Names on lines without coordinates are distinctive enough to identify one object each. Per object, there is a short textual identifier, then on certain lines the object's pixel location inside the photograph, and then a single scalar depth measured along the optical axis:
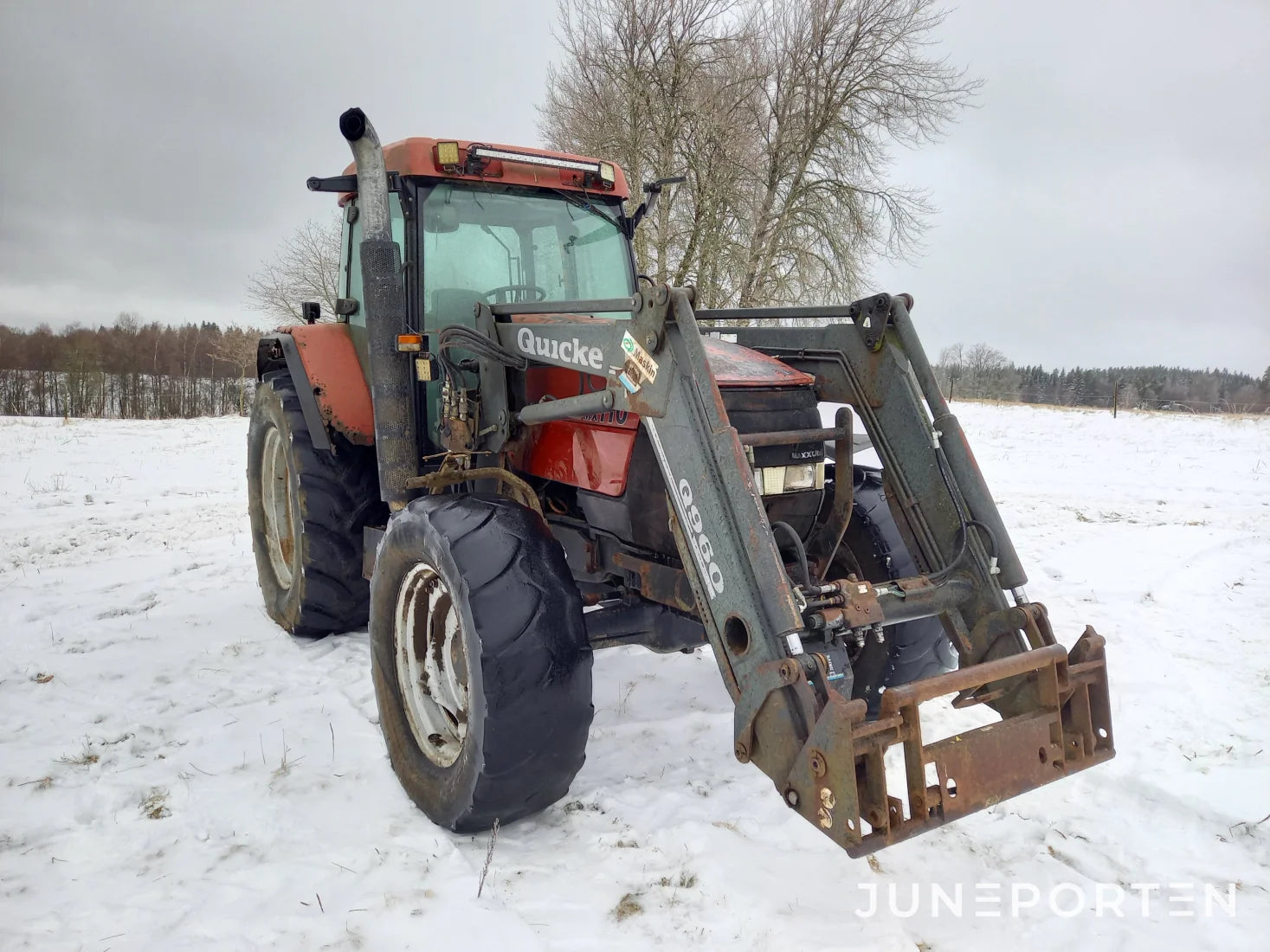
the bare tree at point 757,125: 15.82
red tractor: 2.19
